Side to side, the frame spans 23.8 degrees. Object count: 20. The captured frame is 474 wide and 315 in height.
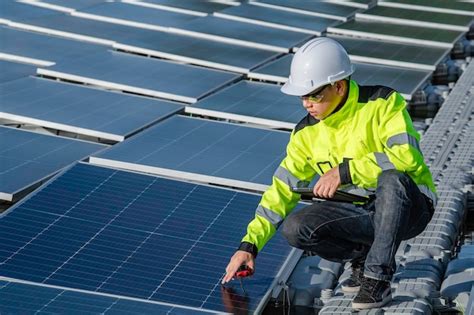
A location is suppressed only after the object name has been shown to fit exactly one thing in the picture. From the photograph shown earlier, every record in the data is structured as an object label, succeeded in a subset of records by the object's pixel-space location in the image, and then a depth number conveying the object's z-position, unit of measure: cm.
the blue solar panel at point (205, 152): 1044
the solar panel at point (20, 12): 1875
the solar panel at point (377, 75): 1478
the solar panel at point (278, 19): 1906
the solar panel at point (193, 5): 2045
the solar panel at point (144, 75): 1398
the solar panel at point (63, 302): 717
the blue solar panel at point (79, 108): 1205
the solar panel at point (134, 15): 1864
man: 725
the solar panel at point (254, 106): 1278
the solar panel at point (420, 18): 2025
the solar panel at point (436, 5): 2212
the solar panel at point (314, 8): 2078
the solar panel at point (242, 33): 1744
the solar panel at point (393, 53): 1647
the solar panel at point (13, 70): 1469
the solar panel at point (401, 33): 1850
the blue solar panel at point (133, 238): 784
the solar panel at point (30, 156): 983
